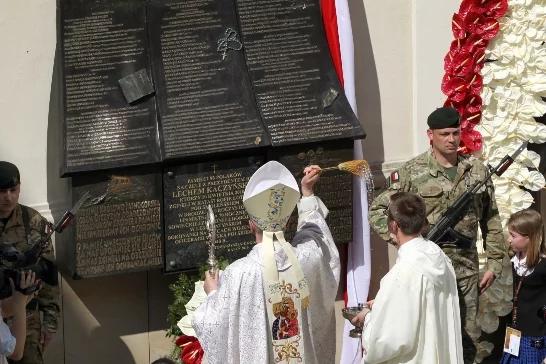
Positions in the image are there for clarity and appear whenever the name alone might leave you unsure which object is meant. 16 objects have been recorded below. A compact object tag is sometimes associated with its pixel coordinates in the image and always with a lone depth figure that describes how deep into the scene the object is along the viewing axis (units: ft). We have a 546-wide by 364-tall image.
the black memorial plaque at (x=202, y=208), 48.83
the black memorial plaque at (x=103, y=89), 47.51
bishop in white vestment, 39.46
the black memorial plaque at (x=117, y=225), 47.47
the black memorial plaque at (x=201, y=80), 48.66
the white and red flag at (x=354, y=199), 51.37
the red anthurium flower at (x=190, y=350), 47.53
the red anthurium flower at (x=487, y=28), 53.70
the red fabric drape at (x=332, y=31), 51.33
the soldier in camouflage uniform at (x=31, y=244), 44.34
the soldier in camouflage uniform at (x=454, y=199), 46.50
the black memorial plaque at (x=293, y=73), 50.02
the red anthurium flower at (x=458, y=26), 53.79
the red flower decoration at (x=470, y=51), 53.79
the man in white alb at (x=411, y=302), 37.91
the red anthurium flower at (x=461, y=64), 53.79
